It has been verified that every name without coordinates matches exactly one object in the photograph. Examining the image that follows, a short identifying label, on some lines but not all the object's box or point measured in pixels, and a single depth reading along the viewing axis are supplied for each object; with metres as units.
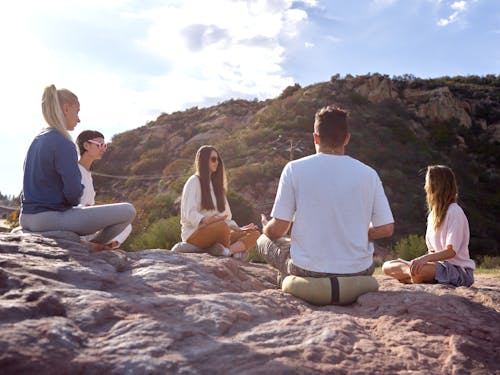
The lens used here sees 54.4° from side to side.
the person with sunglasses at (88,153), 4.78
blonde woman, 3.71
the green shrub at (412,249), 11.73
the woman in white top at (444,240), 4.12
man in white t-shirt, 3.37
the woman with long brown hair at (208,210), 5.12
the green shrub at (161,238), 10.24
